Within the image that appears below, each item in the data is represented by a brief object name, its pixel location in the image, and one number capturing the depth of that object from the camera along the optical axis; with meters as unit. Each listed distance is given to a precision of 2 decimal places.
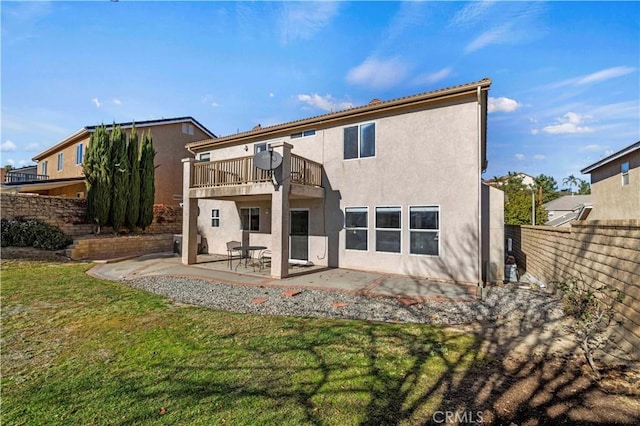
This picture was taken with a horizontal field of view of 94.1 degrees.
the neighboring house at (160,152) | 20.67
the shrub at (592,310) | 4.19
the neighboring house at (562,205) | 36.16
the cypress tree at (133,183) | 16.86
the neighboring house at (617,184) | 13.84
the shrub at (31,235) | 12.65
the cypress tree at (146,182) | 17.69
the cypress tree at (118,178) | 16.11
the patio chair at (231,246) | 10.96
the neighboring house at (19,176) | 27.66
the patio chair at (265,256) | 12.95
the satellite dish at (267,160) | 9.55
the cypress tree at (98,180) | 15.48
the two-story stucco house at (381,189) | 9.24
